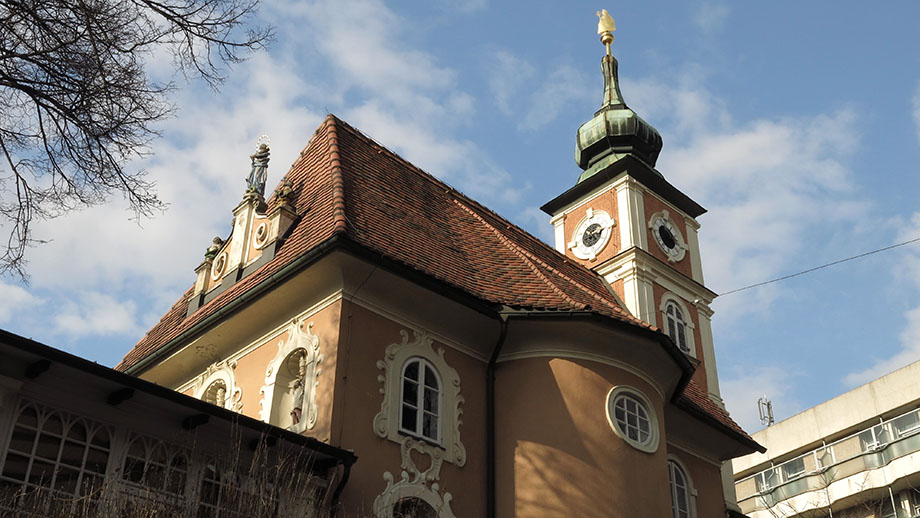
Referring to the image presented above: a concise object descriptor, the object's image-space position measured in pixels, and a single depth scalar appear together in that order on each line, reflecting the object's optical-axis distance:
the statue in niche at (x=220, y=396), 15.39
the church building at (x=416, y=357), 13.54
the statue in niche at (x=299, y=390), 13.70
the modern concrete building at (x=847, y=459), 32.03
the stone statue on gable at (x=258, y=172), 17.05
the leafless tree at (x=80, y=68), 8.27
